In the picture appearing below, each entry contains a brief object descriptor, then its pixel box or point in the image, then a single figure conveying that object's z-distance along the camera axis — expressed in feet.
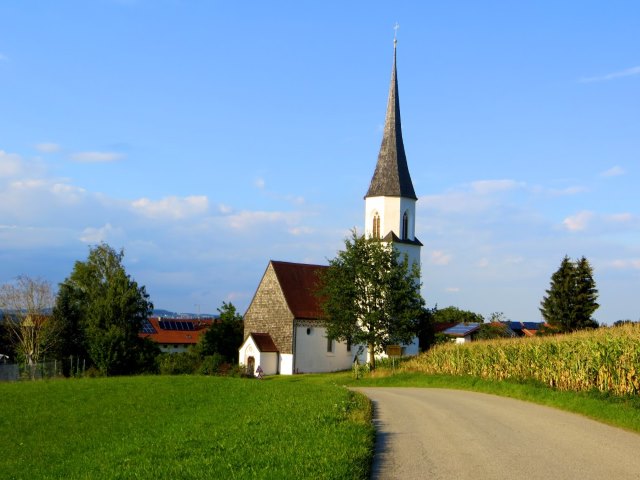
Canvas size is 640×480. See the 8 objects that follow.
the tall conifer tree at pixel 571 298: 191.52
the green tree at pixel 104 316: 189.88
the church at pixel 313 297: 206.39
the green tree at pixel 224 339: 228.63
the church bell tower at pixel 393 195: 212.23
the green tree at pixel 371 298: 163.94
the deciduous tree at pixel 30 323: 202.80
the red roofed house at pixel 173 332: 359.25
